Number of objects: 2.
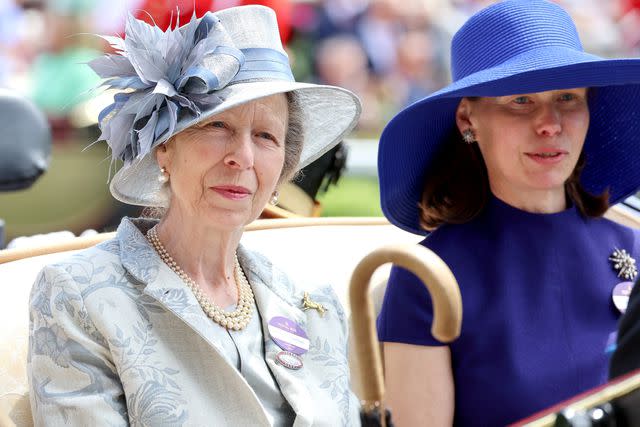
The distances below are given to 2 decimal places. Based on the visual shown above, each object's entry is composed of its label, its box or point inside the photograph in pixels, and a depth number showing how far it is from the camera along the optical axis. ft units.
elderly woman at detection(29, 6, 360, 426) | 25.19
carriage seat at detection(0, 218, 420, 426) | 25.51
